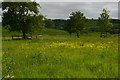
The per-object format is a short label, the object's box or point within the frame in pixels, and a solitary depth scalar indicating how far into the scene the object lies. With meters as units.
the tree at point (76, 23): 86.06
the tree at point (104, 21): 81.72
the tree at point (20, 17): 51.34
